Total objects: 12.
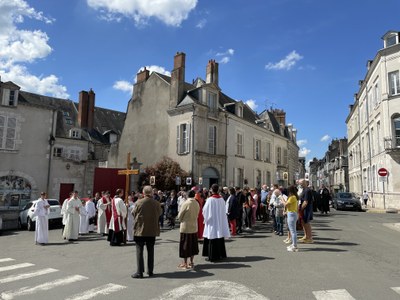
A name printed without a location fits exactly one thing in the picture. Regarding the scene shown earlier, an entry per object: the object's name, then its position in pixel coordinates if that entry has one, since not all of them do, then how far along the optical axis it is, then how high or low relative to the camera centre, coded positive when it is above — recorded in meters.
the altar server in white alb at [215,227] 7.60 -0.75
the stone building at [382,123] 24.38 +6.02
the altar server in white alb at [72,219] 11.77 -0.95
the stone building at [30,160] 20.67 +2.15
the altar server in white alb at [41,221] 10.90 -0.96
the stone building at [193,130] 25.84 +5.39
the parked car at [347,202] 24.69 -0.42
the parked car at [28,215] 15.89 -1.11
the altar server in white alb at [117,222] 10.27 -0.89
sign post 21.62 +1.56
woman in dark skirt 6.88 -0.78
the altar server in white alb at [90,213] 14.13 -0.86
